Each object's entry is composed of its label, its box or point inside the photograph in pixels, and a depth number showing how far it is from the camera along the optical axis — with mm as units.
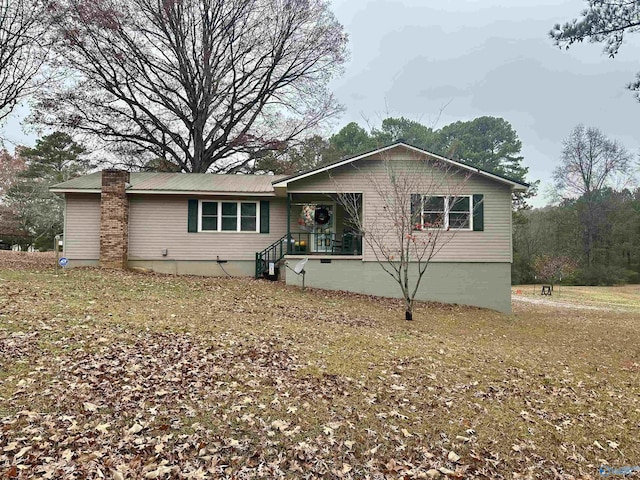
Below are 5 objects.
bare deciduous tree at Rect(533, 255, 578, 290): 27391
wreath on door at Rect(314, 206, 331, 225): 15562
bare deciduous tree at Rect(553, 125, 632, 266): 34500
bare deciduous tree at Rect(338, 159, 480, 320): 13328
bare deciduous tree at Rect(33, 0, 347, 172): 19547
